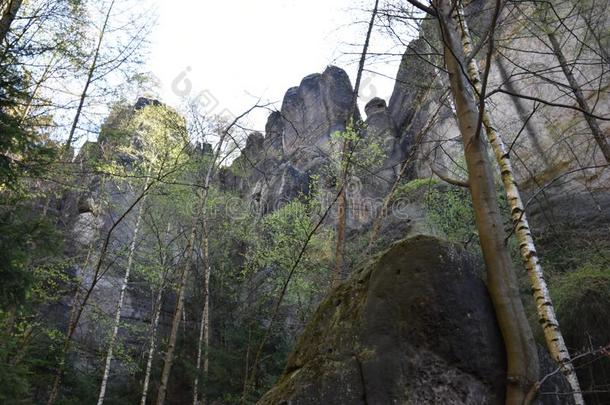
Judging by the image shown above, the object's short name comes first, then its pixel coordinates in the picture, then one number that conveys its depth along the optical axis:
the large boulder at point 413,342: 2.45
